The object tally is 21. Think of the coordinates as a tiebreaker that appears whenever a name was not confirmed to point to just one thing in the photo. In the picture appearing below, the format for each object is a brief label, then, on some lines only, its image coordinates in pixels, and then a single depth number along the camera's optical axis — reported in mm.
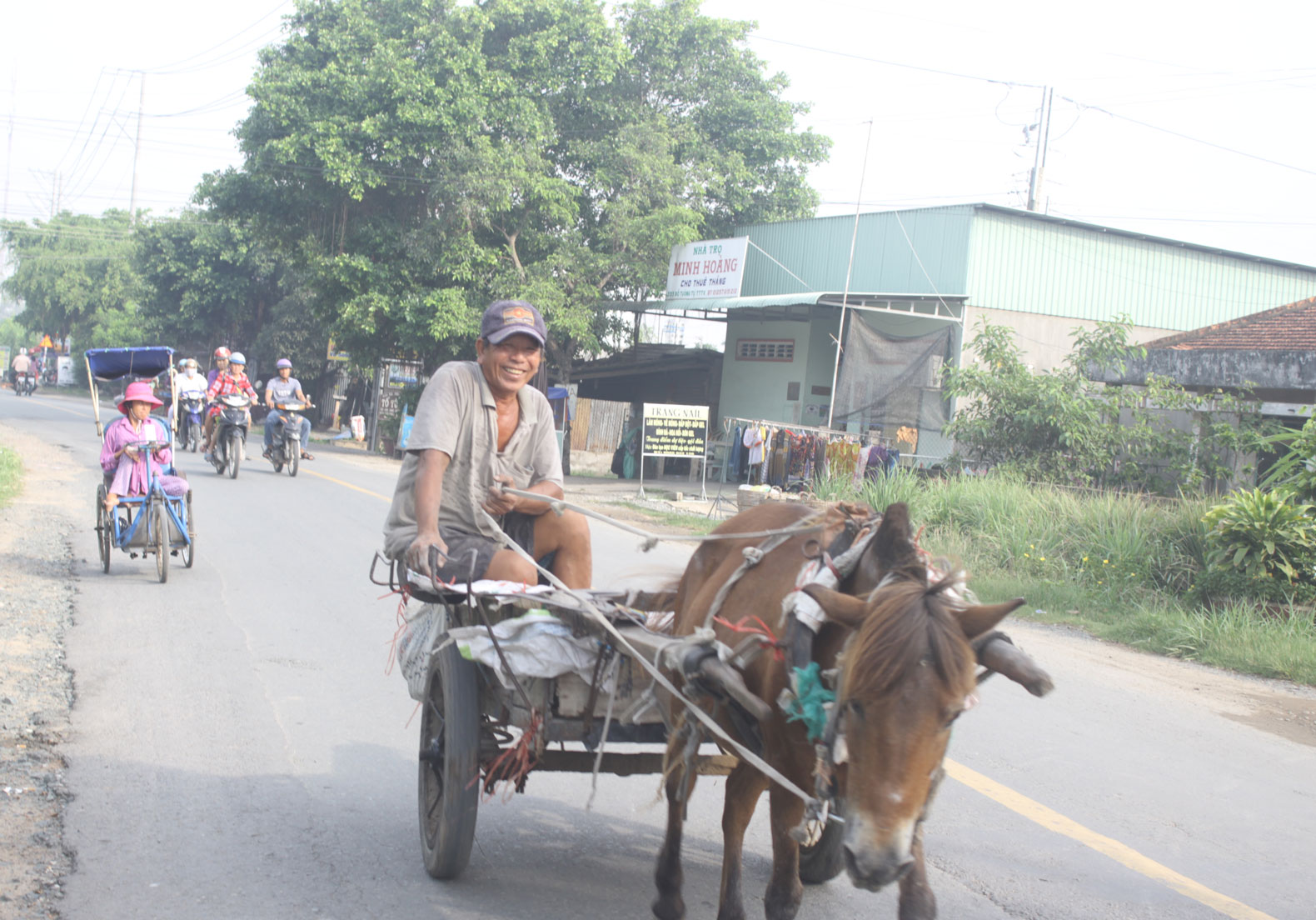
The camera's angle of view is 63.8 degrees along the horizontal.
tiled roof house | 12945
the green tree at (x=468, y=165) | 22922
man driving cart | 3938
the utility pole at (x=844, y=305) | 17800
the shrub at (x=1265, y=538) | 8844
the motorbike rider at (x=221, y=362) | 17219
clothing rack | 17169
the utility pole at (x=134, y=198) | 53269
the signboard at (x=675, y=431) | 17453
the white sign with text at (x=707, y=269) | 21953
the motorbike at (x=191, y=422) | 18953
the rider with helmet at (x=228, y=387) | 16531
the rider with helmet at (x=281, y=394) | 17250
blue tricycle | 8641
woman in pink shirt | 8641
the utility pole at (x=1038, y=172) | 34125
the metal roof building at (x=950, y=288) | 19312
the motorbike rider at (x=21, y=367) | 41250
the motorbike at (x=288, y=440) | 17234
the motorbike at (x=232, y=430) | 16266
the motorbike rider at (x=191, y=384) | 18406
